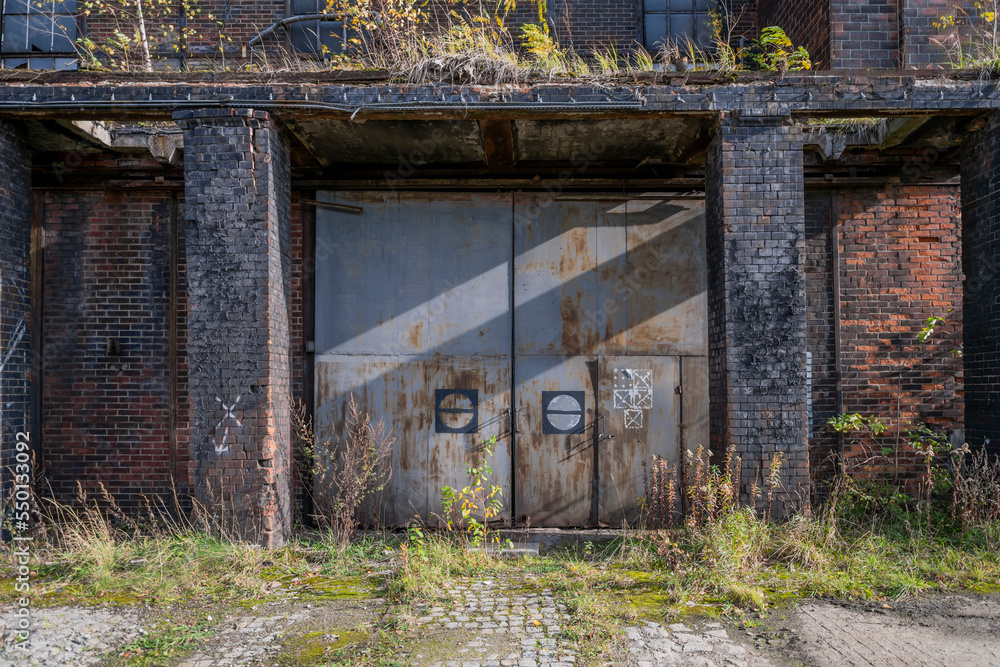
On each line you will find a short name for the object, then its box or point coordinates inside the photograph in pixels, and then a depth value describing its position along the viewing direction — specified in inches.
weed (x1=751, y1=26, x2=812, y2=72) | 236.8
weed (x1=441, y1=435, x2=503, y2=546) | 271.1
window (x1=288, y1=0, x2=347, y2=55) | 344.8
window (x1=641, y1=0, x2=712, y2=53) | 344.8
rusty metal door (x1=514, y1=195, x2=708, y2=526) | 284.4
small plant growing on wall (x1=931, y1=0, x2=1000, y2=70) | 268.8
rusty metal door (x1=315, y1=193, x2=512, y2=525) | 285.0
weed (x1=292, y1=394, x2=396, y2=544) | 262.2
